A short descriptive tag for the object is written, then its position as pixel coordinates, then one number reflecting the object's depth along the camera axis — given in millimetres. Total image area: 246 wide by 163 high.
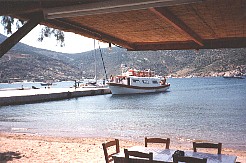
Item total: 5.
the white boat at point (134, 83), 76288
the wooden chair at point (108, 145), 6420
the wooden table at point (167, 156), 5512
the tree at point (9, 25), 5273
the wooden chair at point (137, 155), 5361
